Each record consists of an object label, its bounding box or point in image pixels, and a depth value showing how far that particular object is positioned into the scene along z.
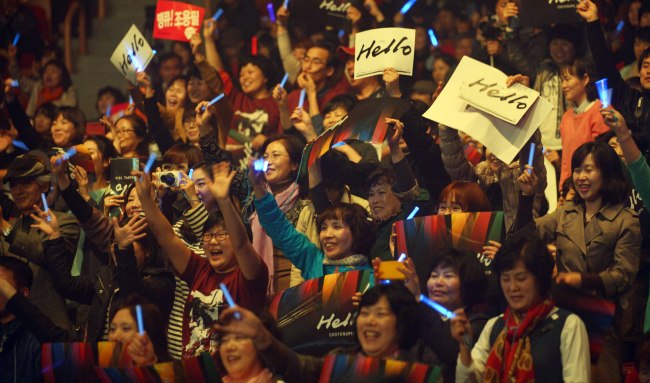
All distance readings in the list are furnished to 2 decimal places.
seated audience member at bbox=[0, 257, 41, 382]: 10.78
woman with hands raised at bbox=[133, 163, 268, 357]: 10.23
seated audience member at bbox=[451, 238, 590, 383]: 8.91
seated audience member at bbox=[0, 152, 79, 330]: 11.98
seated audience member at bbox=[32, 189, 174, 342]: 10.83
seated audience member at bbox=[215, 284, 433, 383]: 8.94
